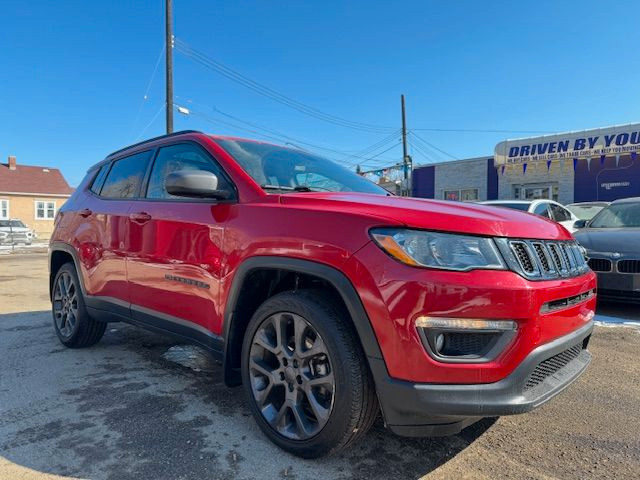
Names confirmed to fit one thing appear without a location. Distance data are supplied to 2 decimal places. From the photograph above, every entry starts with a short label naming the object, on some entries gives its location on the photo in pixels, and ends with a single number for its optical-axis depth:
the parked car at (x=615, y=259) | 5.41
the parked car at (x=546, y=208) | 8.72
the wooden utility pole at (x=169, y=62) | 16.00
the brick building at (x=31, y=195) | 35.06
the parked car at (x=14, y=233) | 24.11
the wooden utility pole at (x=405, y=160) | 23.12
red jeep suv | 1.98
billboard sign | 15.48
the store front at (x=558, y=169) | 15.76
